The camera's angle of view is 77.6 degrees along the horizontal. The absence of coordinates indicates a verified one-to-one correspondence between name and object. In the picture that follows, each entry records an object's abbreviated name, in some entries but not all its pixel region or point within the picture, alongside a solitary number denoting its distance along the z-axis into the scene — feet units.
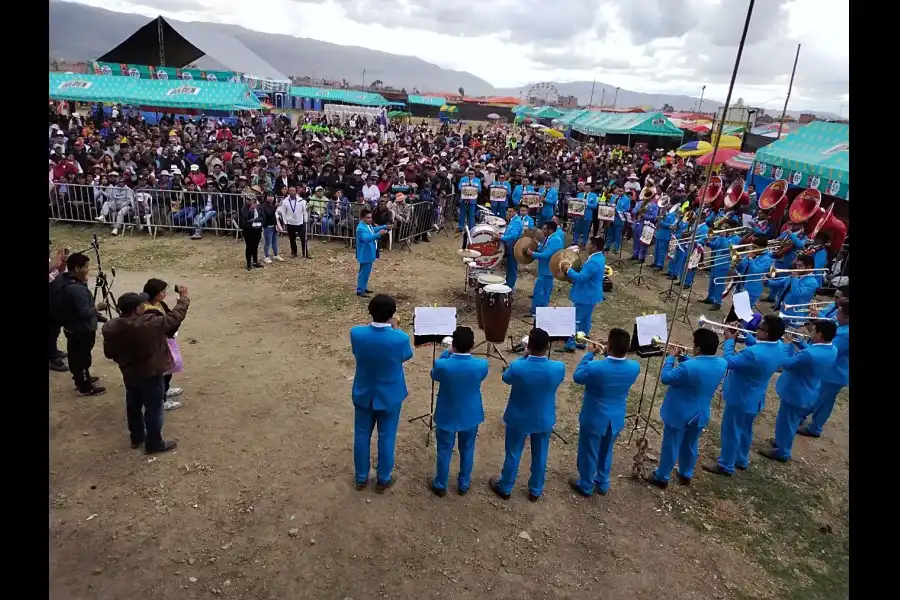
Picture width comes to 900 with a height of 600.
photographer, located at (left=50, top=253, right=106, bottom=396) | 21.56
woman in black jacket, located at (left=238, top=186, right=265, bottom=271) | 40.57
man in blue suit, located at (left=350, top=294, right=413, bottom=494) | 17.66
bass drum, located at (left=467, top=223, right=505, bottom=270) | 36.81
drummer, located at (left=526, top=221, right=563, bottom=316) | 32.53
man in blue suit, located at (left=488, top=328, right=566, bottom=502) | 17.65
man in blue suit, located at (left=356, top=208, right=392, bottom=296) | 35.91
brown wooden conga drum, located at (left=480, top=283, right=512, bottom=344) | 27.94
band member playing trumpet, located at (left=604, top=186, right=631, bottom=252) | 50.26
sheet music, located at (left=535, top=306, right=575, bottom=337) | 22.56
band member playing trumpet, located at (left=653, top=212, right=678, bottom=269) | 46.19
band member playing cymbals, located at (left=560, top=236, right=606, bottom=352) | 30.12
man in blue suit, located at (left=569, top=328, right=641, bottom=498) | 18.04
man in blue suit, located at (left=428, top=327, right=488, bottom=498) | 17.65
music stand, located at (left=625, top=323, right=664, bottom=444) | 21.24
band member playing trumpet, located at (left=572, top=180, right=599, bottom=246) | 52.08
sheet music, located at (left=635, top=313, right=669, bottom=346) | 21.63
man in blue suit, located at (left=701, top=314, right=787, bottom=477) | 19.93
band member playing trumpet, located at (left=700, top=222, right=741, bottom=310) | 39.68
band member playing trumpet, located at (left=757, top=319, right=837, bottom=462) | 20.95
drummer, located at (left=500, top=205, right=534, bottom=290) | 37.14
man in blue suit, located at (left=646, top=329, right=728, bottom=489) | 18.62
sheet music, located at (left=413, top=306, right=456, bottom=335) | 20.30
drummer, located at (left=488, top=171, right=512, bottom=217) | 54.03
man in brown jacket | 18.58
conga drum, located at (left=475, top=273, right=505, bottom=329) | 29.55
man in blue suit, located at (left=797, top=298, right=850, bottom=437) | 22.79
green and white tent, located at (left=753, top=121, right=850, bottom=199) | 50.03
